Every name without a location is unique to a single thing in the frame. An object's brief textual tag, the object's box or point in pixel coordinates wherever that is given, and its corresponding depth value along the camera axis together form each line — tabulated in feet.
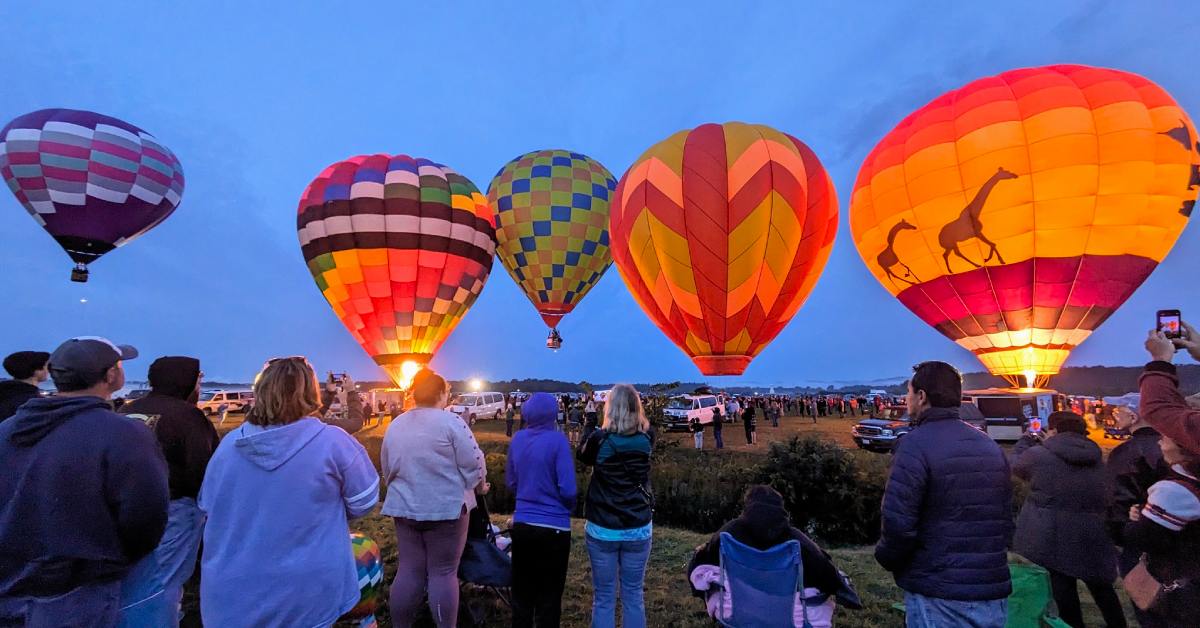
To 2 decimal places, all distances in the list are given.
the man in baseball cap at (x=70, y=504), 6.20
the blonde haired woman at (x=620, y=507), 10.58
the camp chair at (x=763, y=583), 8.59
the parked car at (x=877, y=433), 49.57
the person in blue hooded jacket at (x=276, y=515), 6.52
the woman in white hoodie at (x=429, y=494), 9.93
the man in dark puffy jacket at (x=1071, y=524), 11.41
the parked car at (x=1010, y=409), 57.21
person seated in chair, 8.67
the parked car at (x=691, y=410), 64.64
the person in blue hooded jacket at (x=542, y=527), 10.37
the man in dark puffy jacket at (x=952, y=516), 7.48
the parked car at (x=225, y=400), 91.61
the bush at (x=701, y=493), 26.08
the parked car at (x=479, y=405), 78.22
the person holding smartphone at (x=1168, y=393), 7.39
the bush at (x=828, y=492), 24.35
